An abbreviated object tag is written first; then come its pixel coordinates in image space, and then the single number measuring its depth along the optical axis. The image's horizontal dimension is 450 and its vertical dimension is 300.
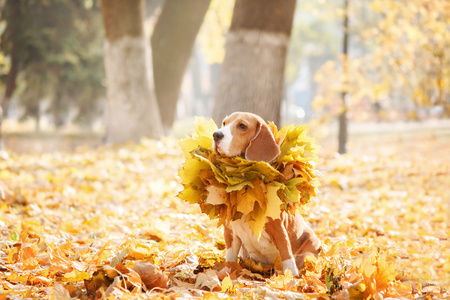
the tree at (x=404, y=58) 10.75
